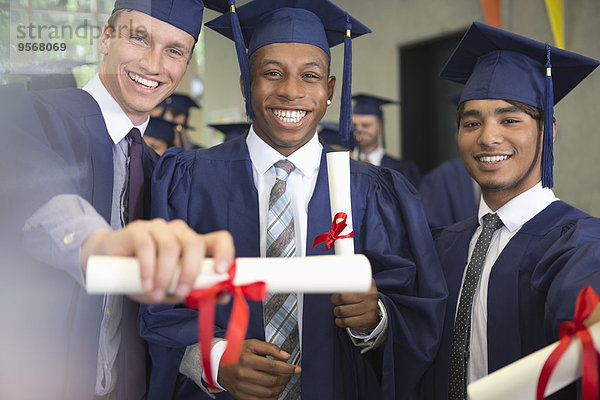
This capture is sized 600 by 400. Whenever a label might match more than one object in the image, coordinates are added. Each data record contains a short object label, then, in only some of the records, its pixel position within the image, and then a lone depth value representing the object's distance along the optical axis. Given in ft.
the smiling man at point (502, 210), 5.63
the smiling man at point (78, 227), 2.83
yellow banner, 14.21
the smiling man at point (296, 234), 5.05
